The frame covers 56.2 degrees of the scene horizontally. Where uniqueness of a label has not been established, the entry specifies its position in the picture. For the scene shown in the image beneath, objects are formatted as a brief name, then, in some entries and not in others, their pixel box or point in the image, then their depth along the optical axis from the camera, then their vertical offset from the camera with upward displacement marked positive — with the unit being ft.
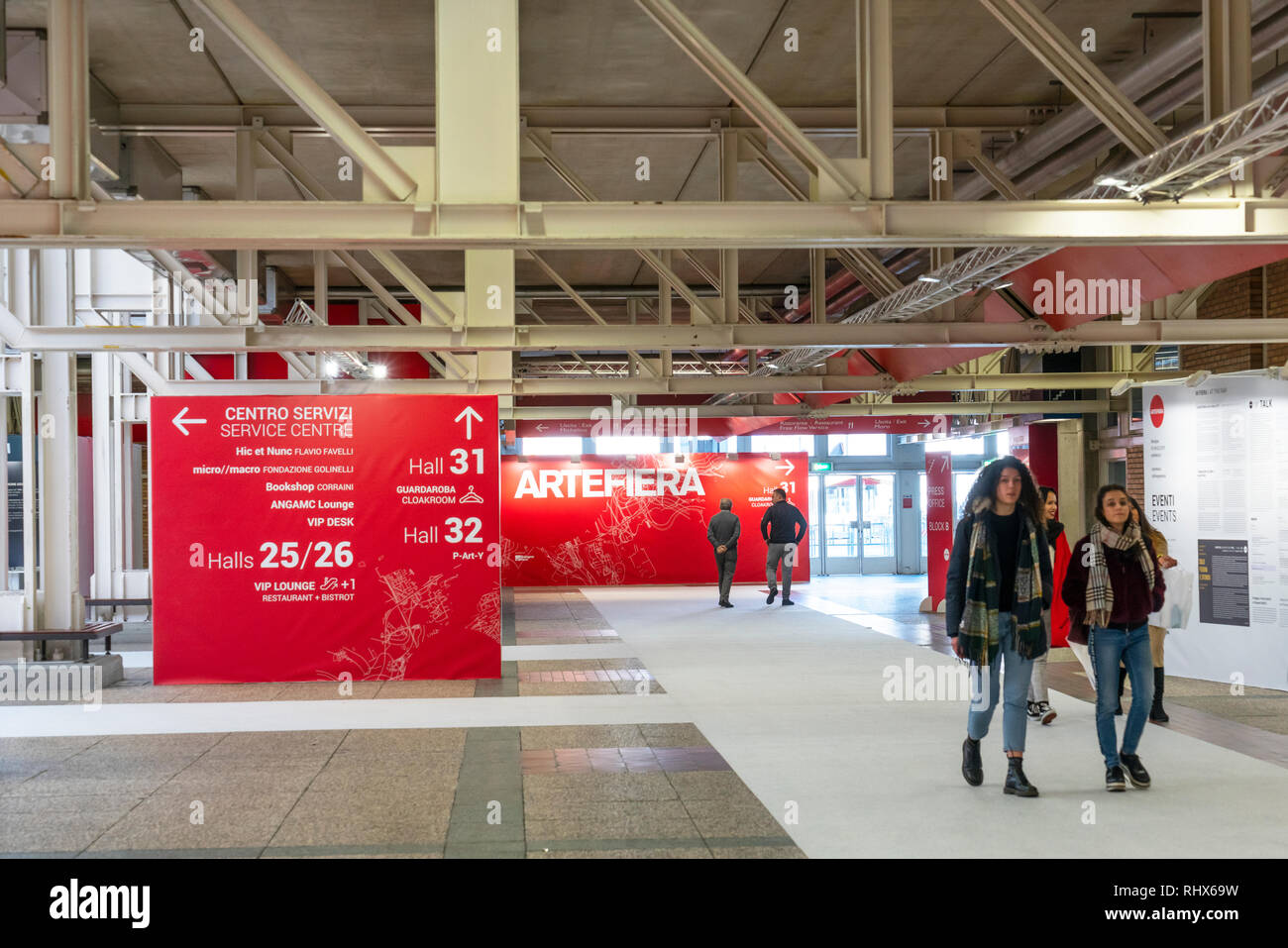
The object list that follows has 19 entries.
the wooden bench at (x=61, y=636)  34.50 -4.06
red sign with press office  52.75 -1.69
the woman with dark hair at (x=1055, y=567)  26.71 -2.44
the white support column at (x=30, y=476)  35.14 +0.53
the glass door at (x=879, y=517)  88.84 -2.70
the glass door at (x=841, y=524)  88.28 -3.16
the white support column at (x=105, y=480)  47.34 +0.52
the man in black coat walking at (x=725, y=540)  60.29 -2.88
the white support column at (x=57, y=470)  35.19 +0.72
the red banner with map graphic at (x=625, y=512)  75.56 -1.73
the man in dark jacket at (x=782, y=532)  59.93 -2.47
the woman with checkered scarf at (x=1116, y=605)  20.10 -2.15
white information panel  31.17 -1.06
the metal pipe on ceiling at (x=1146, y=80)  24.35 +8.87
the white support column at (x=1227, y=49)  20.26 +7.23
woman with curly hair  19.98 -1.92
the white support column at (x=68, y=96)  18.94 +6.28
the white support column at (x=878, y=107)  20.16 +6.29
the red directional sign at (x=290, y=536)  34.01 -1.30
